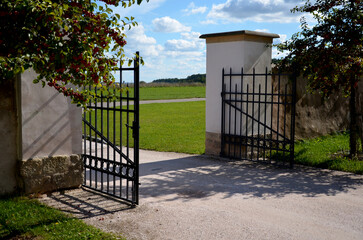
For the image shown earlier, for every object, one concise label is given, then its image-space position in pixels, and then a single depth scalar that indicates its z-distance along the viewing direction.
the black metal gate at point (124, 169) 5.80
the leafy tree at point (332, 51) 8.45
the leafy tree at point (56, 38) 4.27
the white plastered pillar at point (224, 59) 9.55
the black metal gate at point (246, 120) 9.44
